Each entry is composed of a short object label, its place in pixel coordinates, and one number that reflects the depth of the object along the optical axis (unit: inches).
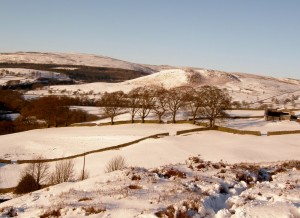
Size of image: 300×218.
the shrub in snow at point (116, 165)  1227.7
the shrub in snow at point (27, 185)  1202.0
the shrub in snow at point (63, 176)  1201.5
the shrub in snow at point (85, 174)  1290.7
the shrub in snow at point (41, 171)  1365.5
